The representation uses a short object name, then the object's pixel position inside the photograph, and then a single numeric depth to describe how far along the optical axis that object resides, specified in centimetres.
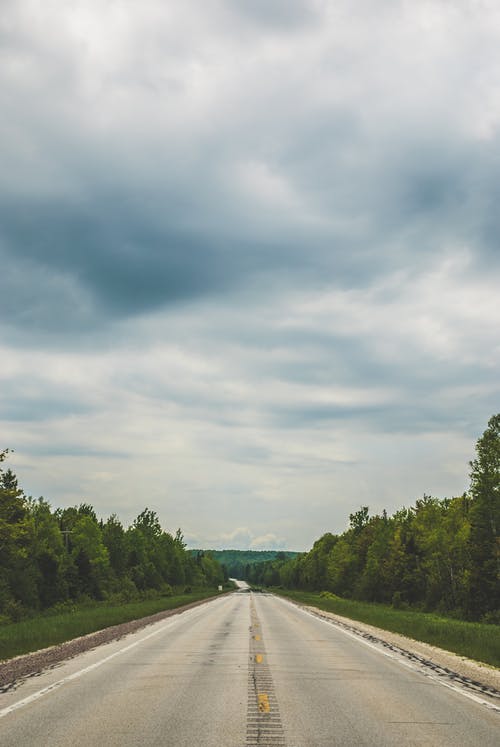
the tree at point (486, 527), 4212
